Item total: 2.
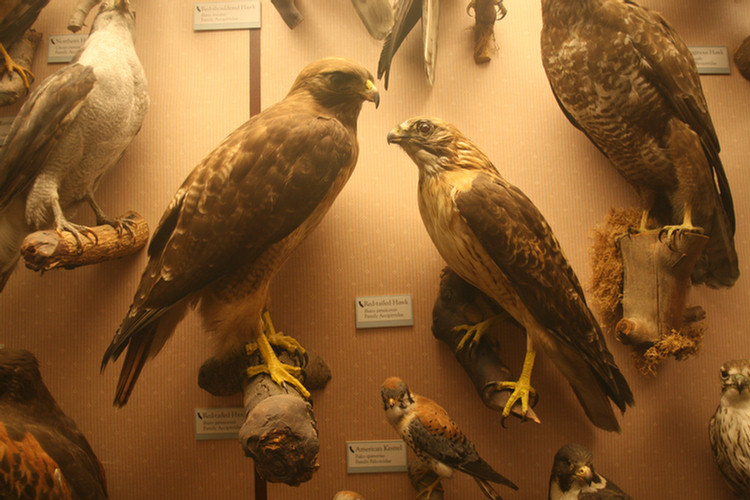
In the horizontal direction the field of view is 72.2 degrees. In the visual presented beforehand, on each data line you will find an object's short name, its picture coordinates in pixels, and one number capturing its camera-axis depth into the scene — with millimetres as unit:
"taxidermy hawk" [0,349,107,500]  1102
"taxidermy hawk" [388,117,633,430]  1331
